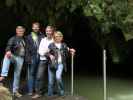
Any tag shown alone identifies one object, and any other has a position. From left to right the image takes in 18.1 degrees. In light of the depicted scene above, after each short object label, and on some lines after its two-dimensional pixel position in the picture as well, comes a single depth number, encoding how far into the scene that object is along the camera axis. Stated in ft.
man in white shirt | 32.14
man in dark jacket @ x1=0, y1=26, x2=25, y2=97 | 32.07
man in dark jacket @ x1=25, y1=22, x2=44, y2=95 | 32.60
